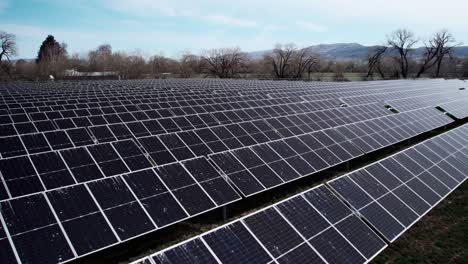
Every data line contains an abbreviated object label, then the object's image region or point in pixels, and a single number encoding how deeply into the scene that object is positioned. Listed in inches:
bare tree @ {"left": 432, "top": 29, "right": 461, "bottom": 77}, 3767.2
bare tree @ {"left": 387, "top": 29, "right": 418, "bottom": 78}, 3739.2
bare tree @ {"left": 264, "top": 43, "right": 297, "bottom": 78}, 3834.2
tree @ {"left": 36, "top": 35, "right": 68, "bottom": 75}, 3218.5
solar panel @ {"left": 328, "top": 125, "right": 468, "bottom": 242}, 328.4
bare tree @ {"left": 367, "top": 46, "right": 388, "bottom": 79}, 3789.4
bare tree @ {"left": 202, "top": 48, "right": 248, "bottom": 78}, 4106.8
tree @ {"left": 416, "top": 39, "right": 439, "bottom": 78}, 3712.8
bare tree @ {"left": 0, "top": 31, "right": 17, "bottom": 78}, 3698.3
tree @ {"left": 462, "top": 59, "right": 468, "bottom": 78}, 3416.6
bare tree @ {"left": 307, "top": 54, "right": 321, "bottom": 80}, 3868.1
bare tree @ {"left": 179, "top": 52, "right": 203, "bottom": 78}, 4136.3
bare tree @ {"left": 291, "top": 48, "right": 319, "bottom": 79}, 3853.3
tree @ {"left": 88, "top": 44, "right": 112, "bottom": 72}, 3949.3
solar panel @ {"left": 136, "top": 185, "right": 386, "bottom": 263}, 231.5
